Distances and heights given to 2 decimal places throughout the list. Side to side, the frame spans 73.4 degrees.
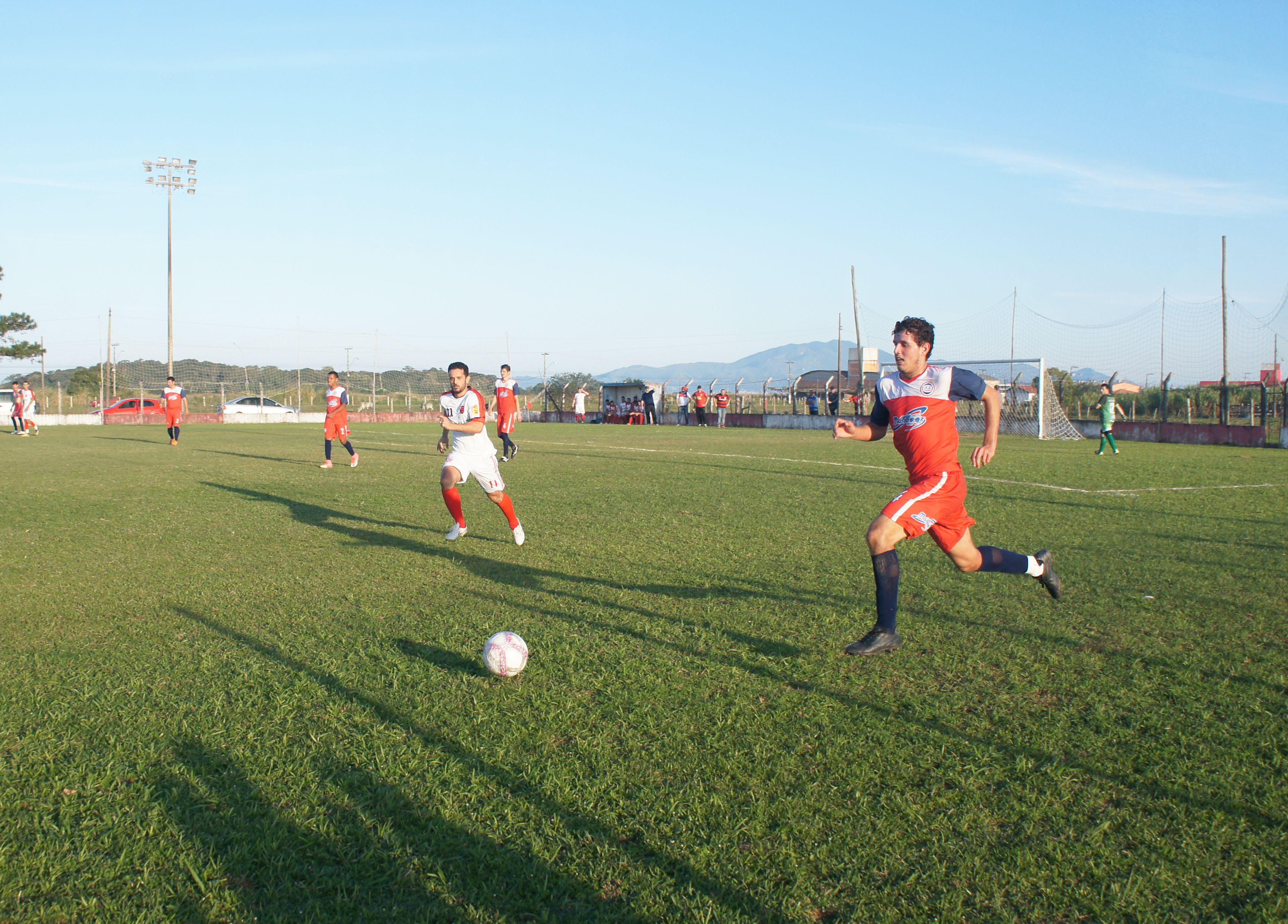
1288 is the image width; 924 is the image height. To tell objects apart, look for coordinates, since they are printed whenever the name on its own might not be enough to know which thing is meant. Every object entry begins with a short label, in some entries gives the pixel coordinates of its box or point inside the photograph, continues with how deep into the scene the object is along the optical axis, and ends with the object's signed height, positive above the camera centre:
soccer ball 4.52 -1.18
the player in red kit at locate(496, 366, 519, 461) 18.59 +0.50
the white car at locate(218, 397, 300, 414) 46.66 +1.13
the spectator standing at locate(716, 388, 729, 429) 42.62 +1.43
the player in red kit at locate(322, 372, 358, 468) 16.89 +0.26
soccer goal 30.69 +1.17
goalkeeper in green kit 20.98 +0.65
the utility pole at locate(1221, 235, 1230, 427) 27.88 +1.16
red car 42.81 +1.01
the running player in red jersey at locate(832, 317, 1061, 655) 5.14 -0.09
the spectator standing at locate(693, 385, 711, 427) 41.31 +1.47
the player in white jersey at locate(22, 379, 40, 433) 31.97 +0.65
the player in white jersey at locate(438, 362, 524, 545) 8.80 -0.20
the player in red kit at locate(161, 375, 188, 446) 24.20 +0.63
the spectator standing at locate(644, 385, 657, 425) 44.72 +1.26
